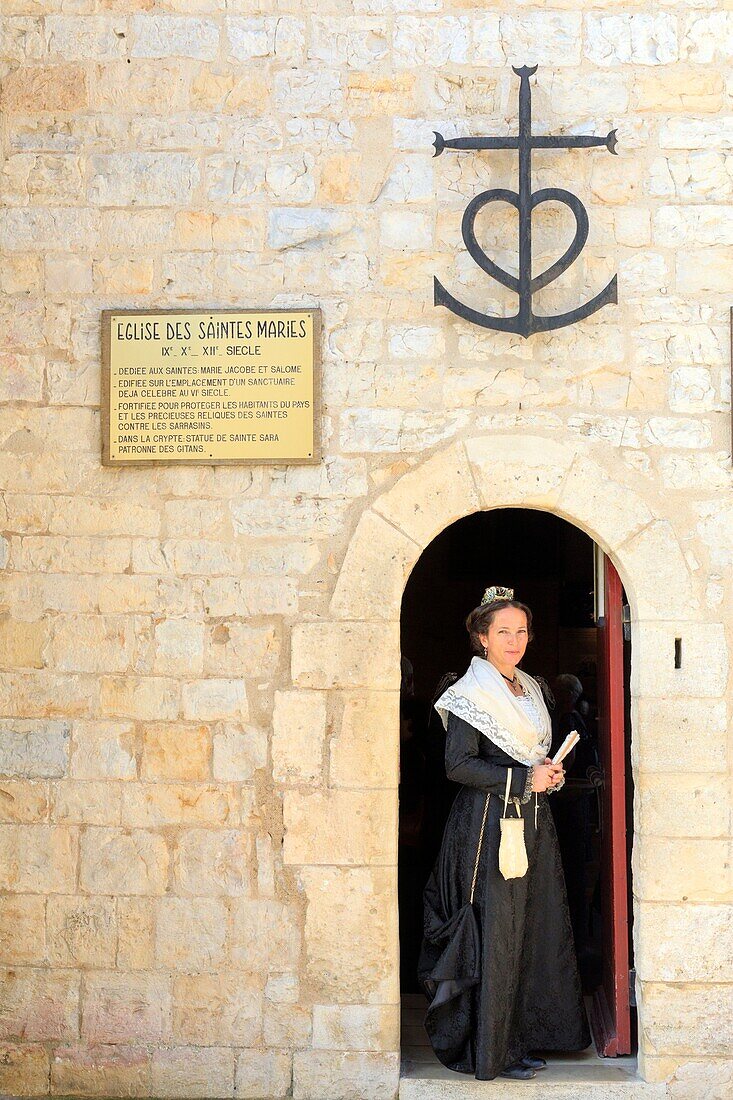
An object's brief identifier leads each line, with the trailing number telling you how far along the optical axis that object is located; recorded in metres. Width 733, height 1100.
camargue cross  3.82
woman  3.77
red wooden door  3.97
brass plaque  3.92
